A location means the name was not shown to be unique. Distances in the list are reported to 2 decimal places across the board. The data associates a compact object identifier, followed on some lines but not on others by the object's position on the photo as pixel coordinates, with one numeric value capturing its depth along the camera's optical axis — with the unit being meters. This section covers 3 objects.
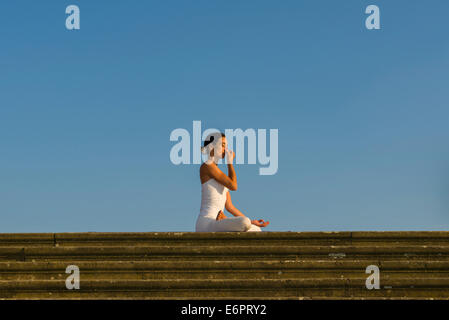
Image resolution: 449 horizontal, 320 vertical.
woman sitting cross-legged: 9.07
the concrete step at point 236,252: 7.81
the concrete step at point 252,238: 8.21
